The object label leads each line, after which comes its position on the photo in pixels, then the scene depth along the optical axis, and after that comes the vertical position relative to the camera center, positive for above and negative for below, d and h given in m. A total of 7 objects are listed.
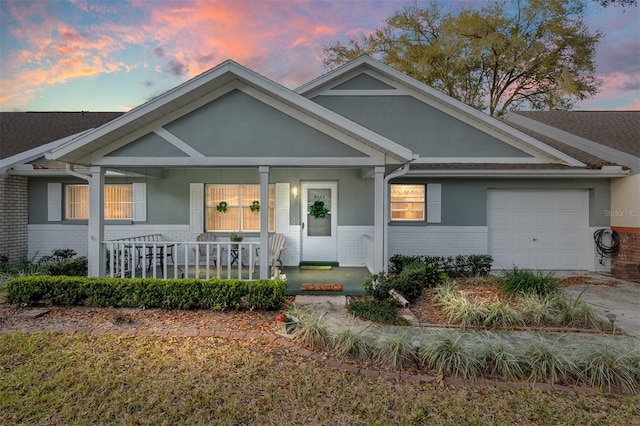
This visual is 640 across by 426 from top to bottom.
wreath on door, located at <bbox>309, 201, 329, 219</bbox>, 9.16 +0.05
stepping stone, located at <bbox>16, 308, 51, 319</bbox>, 5.61 -1.74
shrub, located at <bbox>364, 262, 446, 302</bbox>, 6.41 -1.44
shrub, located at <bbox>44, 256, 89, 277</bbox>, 7.31 -1.27
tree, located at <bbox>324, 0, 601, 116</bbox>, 18.39 +9.17
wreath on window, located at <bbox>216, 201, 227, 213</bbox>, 9.42 +0.13
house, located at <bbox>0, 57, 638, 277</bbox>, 9.46 +0.48
